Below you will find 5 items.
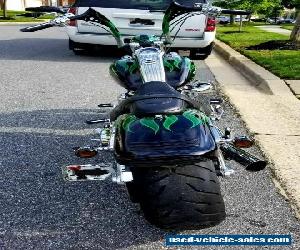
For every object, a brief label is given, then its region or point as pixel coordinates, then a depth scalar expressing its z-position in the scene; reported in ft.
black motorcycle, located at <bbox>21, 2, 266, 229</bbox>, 4.35
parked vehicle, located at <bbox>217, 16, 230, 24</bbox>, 76.32
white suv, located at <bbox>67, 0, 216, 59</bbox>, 17.05
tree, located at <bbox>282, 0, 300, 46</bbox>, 22.95
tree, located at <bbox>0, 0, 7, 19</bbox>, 67.94
